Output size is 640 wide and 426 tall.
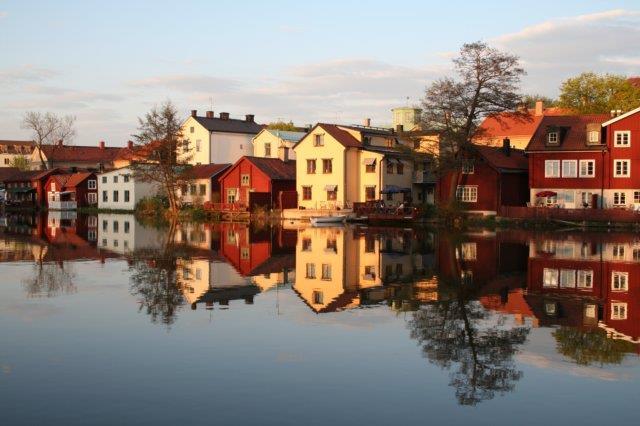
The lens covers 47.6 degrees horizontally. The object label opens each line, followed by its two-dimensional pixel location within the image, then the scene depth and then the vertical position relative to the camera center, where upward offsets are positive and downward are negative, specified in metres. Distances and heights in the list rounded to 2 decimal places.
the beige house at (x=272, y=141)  77.62 +7.32
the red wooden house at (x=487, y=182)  56.44 +2.26
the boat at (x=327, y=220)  56.75 -0.88
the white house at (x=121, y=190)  80.56 +1.94
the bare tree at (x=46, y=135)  106.19 +10.83
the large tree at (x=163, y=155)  69.94 +5.08
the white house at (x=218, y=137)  84.44 +8.35
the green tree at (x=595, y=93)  74.31 +12.52
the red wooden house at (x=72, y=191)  89.88 +1.98
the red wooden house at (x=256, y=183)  66.19 +2.40
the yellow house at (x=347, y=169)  61.94 +3.46
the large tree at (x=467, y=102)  52.44 +7.97
